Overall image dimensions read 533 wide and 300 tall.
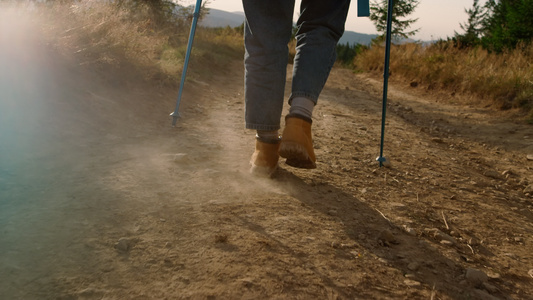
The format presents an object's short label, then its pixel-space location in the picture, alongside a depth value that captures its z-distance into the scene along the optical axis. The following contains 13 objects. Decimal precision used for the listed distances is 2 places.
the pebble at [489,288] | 1.46
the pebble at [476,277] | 1.49
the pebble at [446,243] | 1.79
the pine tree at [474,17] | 40.44
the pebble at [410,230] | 1.86
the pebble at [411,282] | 1.43
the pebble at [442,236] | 1.81
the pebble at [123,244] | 1.45
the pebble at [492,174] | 3.19
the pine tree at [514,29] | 12.41
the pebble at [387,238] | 1.74
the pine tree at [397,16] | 22.59
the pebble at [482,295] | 1.41
